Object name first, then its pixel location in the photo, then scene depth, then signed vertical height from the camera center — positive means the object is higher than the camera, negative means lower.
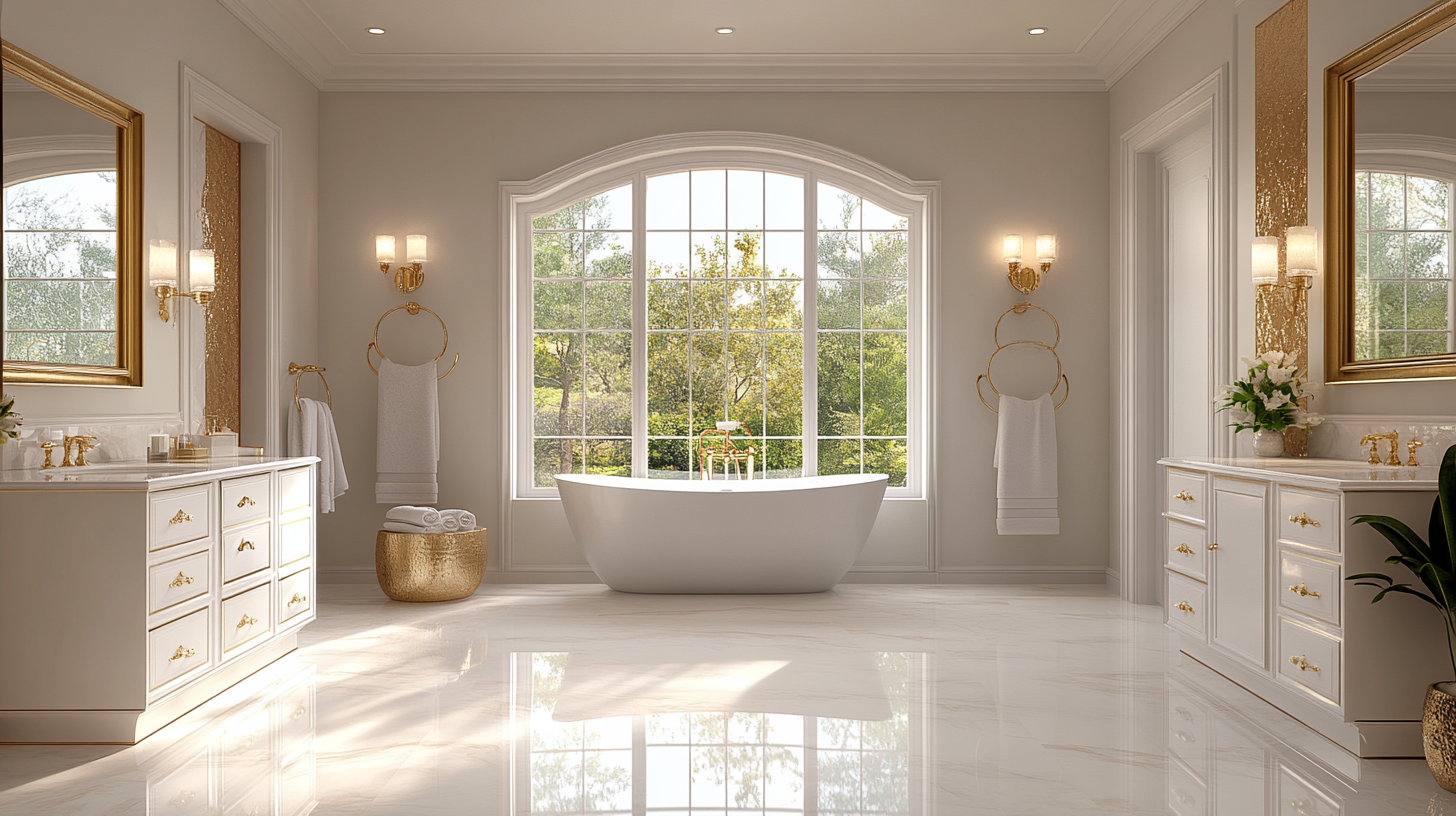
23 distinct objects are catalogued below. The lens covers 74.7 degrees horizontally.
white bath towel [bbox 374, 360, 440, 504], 5.00 -0.18
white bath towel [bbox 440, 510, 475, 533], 4.76 -0.58
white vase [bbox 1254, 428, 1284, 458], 3.36 -0.15
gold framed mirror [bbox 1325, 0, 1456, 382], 2.81 +0.62
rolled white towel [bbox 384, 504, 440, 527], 4.64 -0.55
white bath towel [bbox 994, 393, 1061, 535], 5.00 -0.36
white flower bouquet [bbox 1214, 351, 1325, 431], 3.32 +0.02
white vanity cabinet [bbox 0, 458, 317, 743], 2.57 -0.54
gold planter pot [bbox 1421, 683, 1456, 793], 2.26 -0.80
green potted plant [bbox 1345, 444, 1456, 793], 2.27 -0.43
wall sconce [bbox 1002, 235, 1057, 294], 5.00 +0.73
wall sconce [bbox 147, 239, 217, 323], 3.56 +0.50
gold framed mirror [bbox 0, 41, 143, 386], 2.93 +0.57
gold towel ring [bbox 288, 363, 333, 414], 4.79 +0.17
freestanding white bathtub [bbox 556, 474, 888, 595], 4.56 -0.63
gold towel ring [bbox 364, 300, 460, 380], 5.13 +0.29
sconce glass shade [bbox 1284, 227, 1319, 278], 3.27 +0.51
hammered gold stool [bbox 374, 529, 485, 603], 4.59 -0.78
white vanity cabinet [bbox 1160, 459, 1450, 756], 2.49 -0.57
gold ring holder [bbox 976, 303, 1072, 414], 5.12 +0.14
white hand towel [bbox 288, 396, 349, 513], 4.67 -0.19
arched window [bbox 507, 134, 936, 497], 5.28 +0.43
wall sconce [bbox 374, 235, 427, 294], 4.99 +0.76
